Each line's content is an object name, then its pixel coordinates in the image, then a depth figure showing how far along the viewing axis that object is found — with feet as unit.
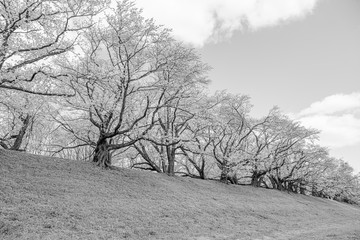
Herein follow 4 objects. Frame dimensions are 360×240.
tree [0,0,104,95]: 40.16
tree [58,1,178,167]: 53.47
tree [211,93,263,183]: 92.32
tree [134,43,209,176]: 64.75
